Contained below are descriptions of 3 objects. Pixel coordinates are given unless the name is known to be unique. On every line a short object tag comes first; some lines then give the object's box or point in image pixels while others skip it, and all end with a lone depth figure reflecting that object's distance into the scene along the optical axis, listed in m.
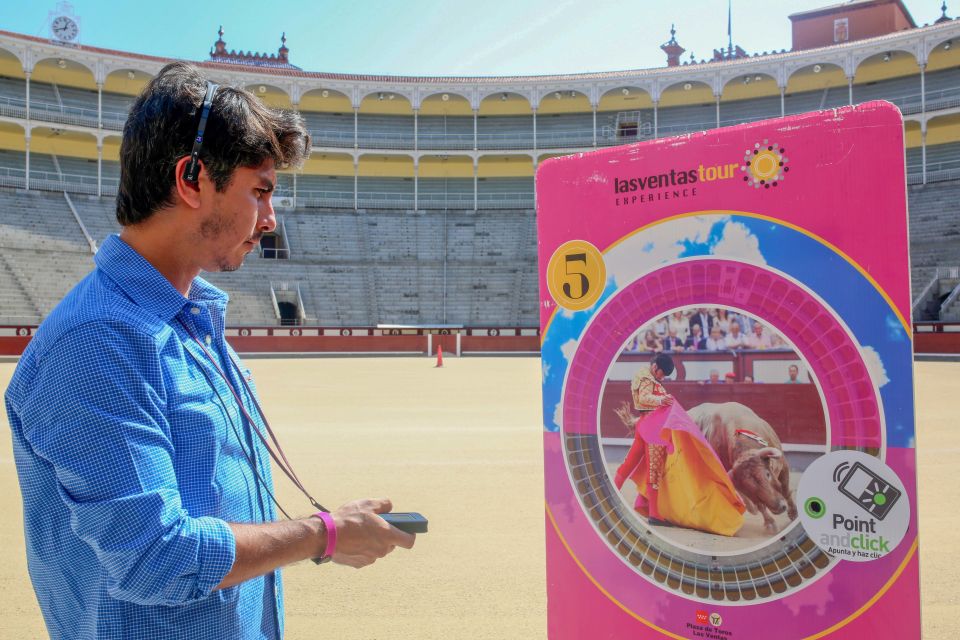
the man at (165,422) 1.00
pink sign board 1.46
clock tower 30.28
